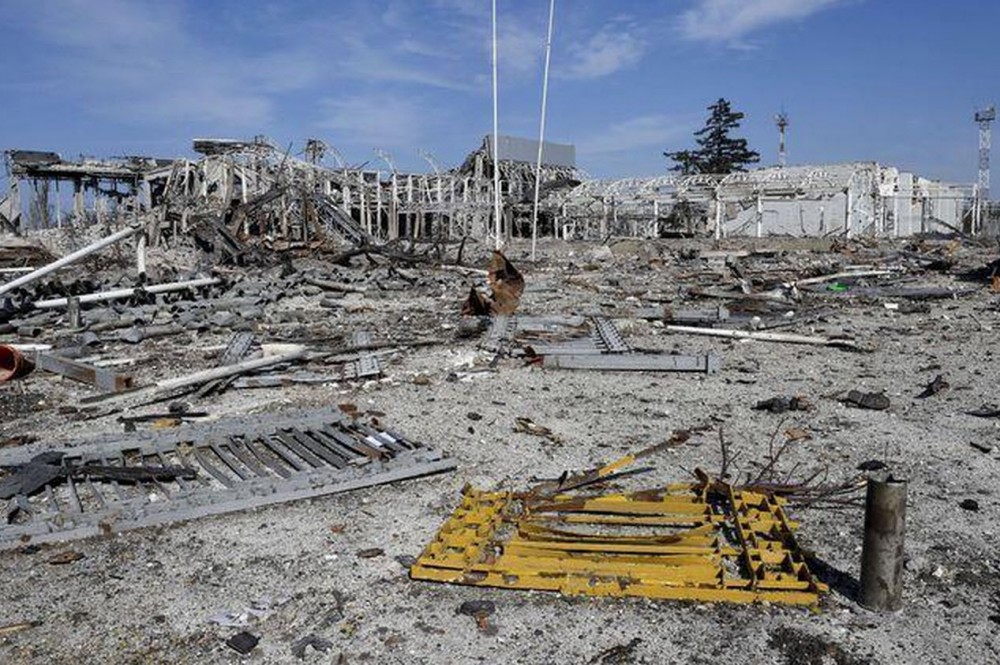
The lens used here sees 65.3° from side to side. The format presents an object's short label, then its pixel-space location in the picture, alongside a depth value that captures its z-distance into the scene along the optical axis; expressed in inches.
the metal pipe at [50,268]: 387.9
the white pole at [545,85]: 790.5
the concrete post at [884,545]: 130.2
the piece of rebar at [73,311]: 448.8
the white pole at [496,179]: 736.3
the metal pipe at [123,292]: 479.1
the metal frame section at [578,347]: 331.3
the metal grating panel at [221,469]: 173.2
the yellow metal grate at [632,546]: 140.5
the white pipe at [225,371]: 272.5
